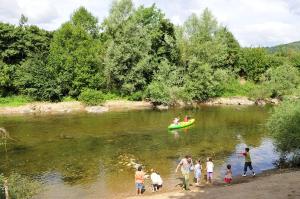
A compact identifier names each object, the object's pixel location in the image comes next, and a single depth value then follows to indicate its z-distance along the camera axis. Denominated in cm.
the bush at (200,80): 6975
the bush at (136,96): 6844
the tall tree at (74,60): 6638
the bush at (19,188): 2002
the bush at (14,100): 6344
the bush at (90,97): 6512
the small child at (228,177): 2620
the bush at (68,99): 6638
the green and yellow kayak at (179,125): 4716
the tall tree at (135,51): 6725
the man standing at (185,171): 2452
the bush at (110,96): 6806
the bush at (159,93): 6619
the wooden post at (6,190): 1783
